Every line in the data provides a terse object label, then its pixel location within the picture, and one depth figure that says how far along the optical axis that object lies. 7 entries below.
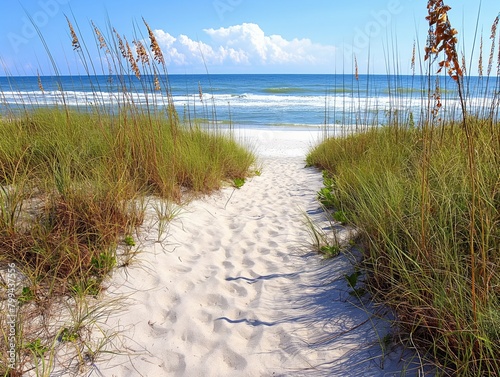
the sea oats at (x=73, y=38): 3.42
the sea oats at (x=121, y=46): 3.88
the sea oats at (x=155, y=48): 3.69
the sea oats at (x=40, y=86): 4.30
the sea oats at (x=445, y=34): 1.26
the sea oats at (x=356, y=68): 5.18
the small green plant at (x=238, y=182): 5.38
